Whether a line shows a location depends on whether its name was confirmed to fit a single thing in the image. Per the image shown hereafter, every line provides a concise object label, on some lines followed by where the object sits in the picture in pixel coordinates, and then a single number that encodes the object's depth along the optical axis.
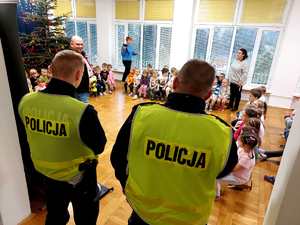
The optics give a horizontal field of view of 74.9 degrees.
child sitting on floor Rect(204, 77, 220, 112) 5.38
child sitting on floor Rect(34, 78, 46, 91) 4.23
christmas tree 4.90
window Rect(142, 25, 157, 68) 7.08
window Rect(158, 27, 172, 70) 6.80
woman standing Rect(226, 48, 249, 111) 5.08
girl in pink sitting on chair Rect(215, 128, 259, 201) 2.01
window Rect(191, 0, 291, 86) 5.63
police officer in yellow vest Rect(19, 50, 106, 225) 1.19
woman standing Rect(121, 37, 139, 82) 6.66
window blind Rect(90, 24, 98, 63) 8.03
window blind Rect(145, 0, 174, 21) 6.52
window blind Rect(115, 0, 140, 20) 7.09
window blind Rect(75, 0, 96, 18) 7.68
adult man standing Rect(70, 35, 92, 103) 2.38
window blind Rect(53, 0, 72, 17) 8.19
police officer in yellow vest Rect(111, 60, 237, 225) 0.88
